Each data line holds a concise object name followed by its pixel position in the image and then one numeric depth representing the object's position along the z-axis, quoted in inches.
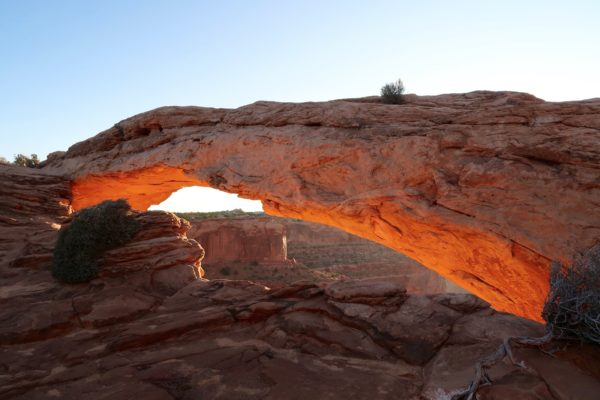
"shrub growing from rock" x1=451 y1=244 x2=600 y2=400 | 210.4
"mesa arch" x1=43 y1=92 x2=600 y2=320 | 357.7
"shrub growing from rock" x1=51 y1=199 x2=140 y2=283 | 374.9
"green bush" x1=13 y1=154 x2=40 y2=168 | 823.6
